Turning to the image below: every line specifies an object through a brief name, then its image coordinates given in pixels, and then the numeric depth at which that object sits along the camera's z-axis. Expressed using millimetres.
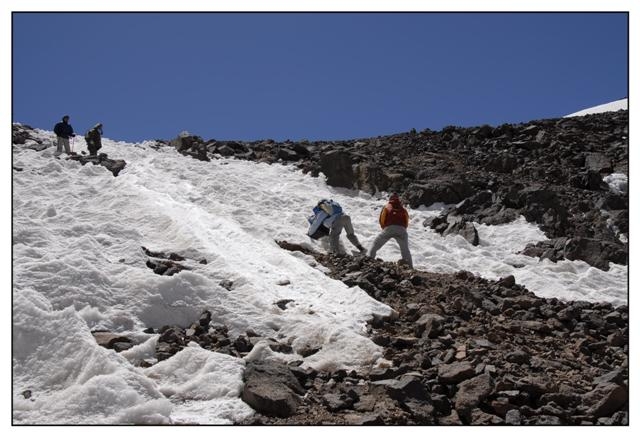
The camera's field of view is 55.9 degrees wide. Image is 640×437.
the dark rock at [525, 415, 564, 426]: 6387
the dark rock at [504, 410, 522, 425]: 6430
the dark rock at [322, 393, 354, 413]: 6598
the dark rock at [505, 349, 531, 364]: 7949
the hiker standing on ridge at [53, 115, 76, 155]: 19453
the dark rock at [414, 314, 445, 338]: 8703
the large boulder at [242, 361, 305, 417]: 6422
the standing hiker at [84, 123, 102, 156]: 20766
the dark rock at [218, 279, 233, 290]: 10164
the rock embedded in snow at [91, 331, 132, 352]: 7709
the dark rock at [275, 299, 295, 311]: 9685
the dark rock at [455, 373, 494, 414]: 6695
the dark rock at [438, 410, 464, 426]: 6527
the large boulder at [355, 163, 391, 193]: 21391
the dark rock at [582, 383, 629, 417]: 6582
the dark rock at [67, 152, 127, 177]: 18094
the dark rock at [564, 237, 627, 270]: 15188
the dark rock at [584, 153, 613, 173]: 23250
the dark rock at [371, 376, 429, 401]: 6719
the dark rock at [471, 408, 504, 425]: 6469
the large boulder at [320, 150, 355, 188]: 21703
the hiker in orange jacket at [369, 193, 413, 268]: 13834
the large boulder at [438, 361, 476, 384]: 7191
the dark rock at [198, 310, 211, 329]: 8750
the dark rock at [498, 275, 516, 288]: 12197
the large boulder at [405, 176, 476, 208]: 20203
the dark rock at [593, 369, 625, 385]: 7270
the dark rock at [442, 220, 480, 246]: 16861
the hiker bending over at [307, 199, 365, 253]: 14586
